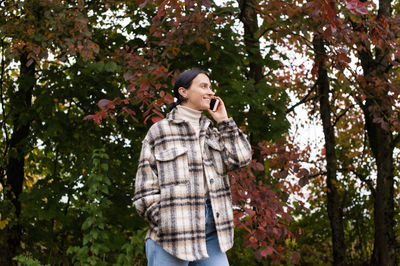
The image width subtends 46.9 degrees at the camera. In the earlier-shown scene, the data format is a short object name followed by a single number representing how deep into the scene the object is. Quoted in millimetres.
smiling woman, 2496
